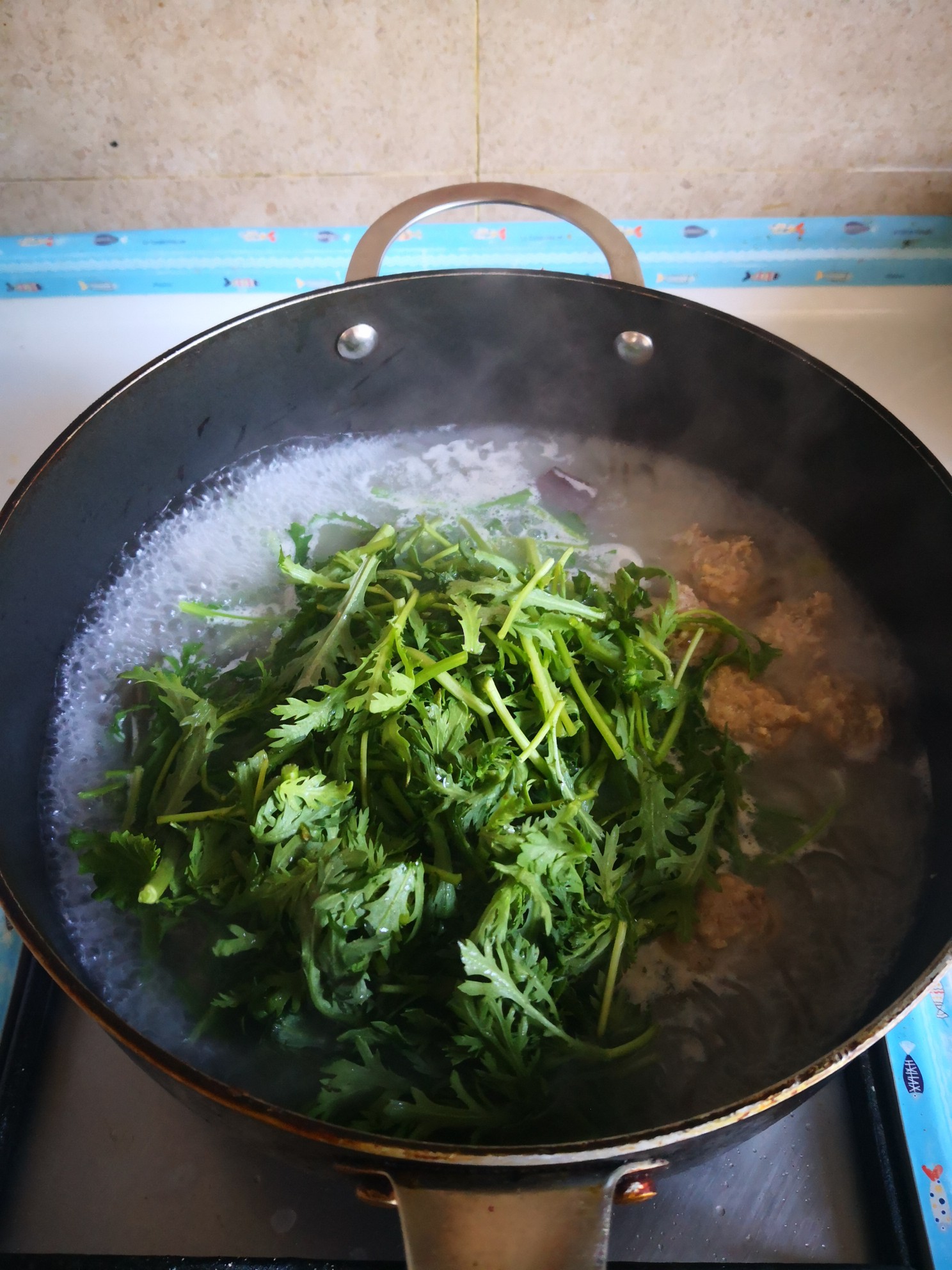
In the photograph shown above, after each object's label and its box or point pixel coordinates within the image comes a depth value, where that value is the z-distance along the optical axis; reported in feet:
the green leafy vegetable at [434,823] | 0.94
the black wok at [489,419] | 1.13
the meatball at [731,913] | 1.06
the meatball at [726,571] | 1.29
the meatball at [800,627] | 1.26
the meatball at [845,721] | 1.21
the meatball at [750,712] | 1.18
